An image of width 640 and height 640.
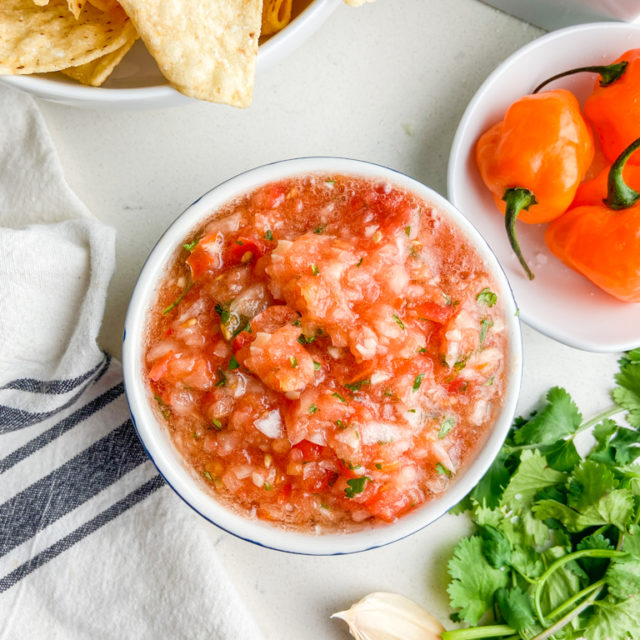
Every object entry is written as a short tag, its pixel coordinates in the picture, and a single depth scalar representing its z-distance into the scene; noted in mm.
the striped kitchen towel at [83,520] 486
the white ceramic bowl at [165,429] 447
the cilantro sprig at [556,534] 496
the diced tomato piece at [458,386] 448
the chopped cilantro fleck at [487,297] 452
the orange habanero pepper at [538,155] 467
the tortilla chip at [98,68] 442
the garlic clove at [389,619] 492
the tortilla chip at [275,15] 445
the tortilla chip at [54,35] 432
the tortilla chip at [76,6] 424
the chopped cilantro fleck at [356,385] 436
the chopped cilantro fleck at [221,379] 440
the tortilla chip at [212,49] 430
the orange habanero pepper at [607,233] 468
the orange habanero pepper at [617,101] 469
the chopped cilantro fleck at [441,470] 449
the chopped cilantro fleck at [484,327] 451
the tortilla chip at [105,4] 440
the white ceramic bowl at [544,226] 483
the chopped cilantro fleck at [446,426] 450
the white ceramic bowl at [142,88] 439
